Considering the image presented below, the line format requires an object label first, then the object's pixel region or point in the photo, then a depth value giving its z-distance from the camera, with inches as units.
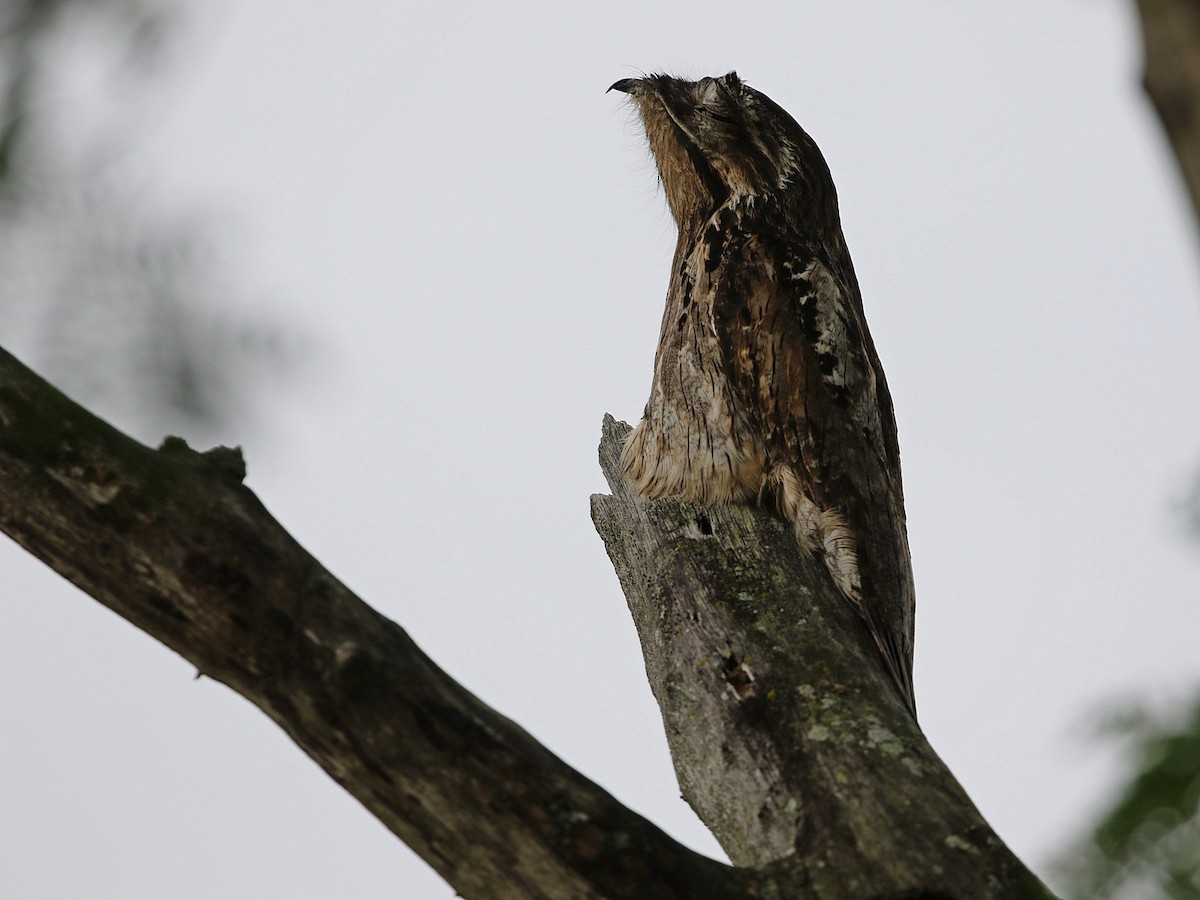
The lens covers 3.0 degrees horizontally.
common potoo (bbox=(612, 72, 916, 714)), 305.0
